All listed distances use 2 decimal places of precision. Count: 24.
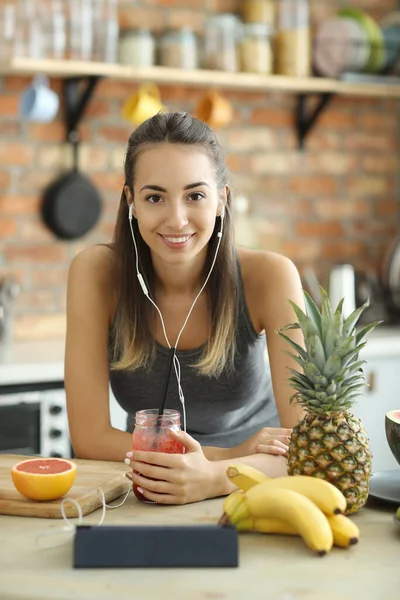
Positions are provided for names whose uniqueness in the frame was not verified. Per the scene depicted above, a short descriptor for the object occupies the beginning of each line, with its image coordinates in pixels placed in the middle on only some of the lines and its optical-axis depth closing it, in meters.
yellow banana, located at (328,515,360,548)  1.19
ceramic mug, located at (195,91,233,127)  3.33
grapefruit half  1.34
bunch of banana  1.17
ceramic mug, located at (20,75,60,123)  3.02
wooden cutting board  1.34
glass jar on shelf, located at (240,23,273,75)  3.35
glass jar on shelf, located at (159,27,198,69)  3.25
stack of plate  3.49
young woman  1.78
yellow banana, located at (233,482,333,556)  1.16
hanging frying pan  3.26
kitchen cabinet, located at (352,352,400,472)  3.21
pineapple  1.28
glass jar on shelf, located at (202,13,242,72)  3.31
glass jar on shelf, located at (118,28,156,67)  3.18
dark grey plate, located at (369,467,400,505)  1.38
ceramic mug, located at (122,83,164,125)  3.17
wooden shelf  2.97
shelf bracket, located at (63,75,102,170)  3.19
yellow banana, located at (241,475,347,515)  1.21
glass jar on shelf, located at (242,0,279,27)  3.45
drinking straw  1.41
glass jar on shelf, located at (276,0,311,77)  3.43
